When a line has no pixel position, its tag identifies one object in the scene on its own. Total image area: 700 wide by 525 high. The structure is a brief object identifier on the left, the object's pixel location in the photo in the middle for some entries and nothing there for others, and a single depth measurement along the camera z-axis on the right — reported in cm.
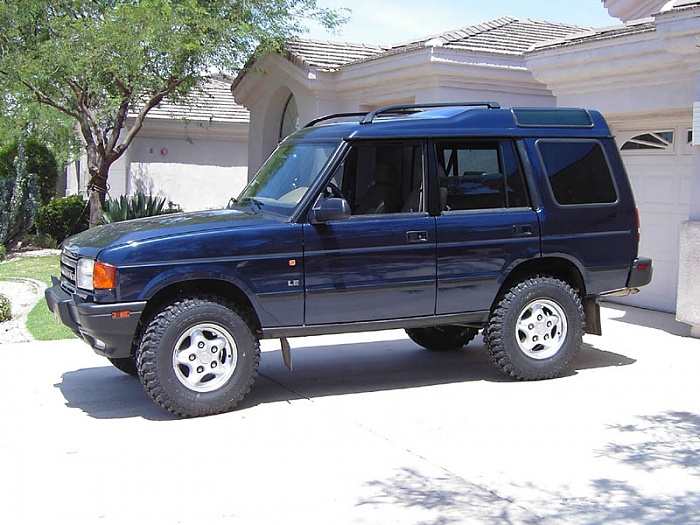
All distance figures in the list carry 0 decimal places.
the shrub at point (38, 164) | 2283
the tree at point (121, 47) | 1530
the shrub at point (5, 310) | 1070
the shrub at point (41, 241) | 2119
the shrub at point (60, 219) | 2222
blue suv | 660
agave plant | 1631
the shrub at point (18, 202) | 1955
